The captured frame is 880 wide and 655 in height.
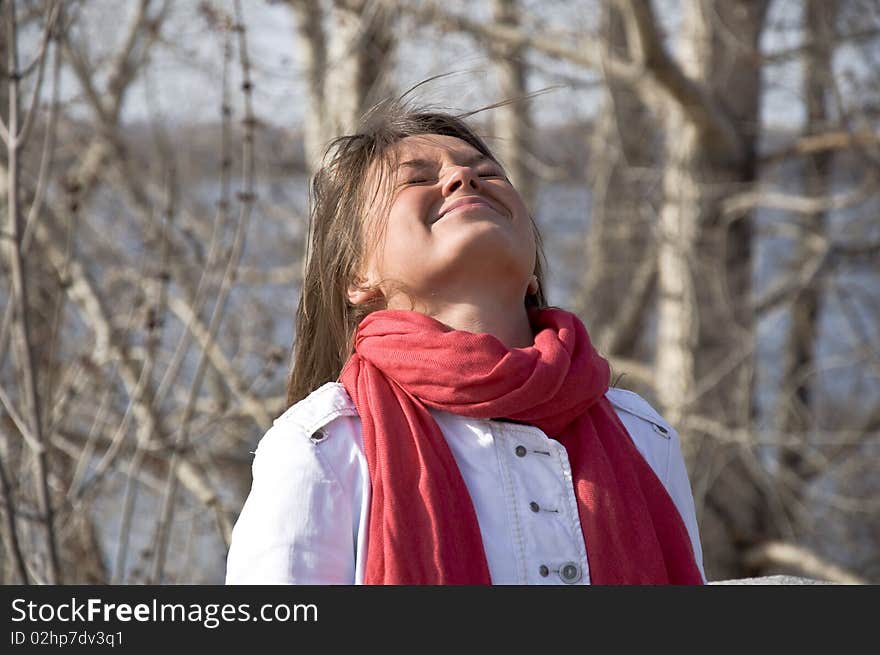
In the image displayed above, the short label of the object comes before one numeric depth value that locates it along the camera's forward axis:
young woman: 3.32
